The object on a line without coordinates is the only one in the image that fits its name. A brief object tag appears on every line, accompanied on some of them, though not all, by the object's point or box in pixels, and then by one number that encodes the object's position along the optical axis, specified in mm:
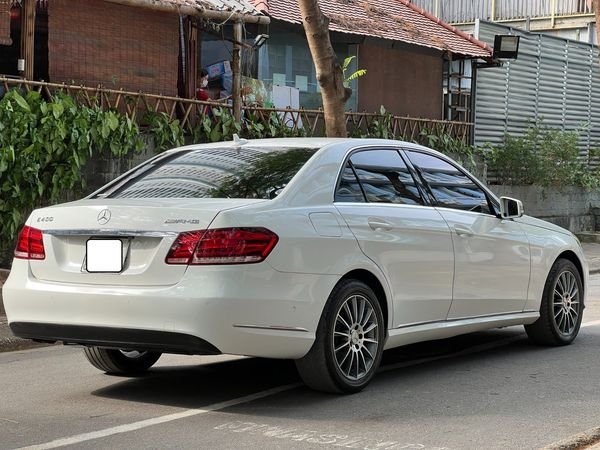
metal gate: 25031
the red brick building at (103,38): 14219
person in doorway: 17031
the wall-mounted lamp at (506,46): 23141
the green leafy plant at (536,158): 23750
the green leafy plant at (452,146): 21922
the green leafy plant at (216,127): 16078
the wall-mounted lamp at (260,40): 17531
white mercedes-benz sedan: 6098
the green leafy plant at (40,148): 12234
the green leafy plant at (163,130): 15102
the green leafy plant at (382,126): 20547
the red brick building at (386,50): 19938
